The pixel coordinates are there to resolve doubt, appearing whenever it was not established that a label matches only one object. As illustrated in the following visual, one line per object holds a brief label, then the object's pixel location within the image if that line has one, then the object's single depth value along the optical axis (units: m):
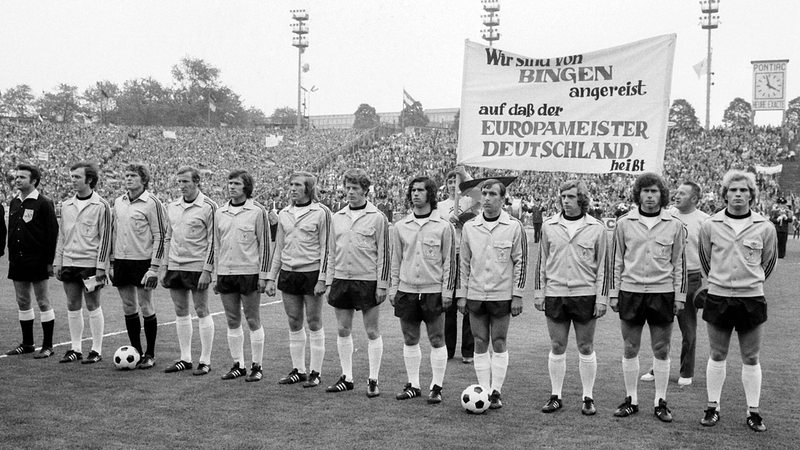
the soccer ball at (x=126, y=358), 8.52
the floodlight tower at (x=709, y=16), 53.34
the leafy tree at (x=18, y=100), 110.81
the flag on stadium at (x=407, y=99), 57.51
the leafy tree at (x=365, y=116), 122.62
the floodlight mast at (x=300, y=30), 69.07
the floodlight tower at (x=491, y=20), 55.81
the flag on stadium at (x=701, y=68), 51.19
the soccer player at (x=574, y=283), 6.92
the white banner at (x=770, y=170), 41.78
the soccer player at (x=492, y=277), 7.10
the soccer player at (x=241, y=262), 8.15
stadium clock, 47.66
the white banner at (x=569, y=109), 8.30
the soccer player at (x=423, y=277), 7.35
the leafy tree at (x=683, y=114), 100.12
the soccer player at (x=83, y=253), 8.90
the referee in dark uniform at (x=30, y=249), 9.28
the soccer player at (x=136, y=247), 8.80
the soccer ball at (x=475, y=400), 6.89
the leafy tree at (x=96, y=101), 111.94
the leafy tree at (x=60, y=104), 110.69
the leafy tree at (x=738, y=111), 100.21
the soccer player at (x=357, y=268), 7.66
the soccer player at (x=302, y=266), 7.90
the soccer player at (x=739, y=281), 6.45
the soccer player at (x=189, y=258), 8.45
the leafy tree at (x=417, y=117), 82.68
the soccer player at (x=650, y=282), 6.76
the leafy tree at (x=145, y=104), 107.69
